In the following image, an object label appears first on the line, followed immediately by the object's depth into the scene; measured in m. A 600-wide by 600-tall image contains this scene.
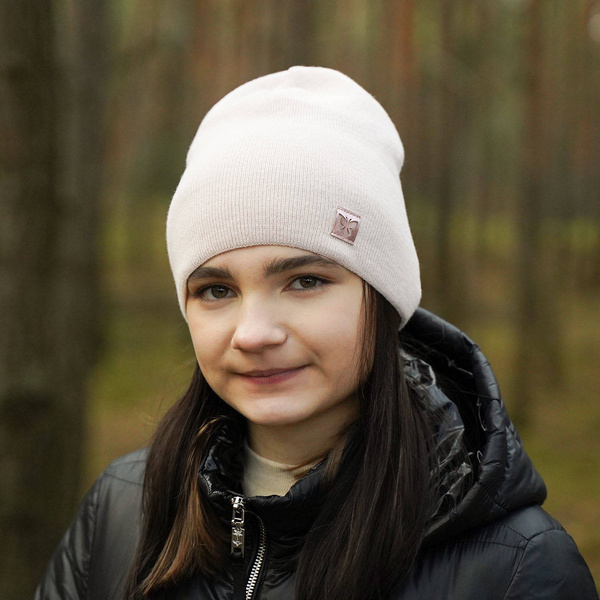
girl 1.19
